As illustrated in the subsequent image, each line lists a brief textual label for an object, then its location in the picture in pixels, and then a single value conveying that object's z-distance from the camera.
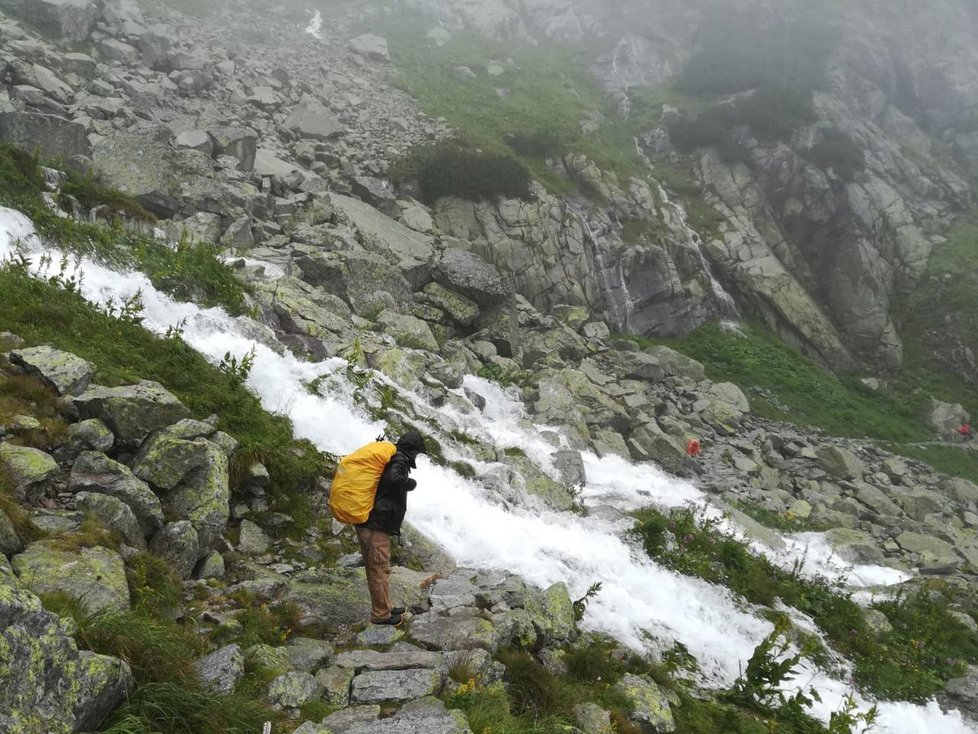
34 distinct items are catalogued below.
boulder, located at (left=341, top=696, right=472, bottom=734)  4.50
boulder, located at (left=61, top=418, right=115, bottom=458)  6.94
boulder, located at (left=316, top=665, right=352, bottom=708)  4.93
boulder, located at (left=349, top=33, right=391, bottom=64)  43.84
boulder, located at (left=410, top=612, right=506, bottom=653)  6.11
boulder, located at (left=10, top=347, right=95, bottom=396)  7.65
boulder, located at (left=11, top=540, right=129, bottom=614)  4.83
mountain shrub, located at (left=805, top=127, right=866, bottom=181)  40.28
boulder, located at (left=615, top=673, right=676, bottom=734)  6.33
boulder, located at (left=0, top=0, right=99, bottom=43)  26.44
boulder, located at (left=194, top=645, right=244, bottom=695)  4.49
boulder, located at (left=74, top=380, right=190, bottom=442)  7.47
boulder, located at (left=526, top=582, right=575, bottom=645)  7.10
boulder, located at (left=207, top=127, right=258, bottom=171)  23.33
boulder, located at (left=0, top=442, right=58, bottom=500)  5.97
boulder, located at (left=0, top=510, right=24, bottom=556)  4.97
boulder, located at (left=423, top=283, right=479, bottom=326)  22.41
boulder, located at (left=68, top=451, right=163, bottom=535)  6.54
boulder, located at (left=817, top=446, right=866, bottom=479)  22.28
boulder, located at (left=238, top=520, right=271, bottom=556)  7.55
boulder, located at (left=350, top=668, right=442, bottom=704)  5.01
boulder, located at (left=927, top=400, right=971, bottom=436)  30.48
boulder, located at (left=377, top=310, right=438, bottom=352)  18.75
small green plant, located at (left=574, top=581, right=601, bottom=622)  8.10
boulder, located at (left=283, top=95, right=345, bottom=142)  30.11
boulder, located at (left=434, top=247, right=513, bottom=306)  22.88
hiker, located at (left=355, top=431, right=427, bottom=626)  6.58
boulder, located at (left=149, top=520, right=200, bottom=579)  6.47
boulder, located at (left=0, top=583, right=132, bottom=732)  3.27
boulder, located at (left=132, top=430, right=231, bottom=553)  7.12
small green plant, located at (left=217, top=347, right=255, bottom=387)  10.17
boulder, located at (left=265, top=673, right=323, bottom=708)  4.67
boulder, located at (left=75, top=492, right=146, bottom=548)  6.13
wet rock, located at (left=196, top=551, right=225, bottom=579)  6.68
